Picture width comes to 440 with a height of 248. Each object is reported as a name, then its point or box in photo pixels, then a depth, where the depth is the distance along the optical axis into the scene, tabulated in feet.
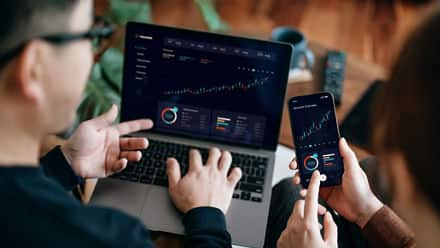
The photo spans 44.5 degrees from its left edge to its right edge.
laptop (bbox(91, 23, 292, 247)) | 3.84
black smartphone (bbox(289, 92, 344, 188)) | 3.75
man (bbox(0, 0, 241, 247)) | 2.34
